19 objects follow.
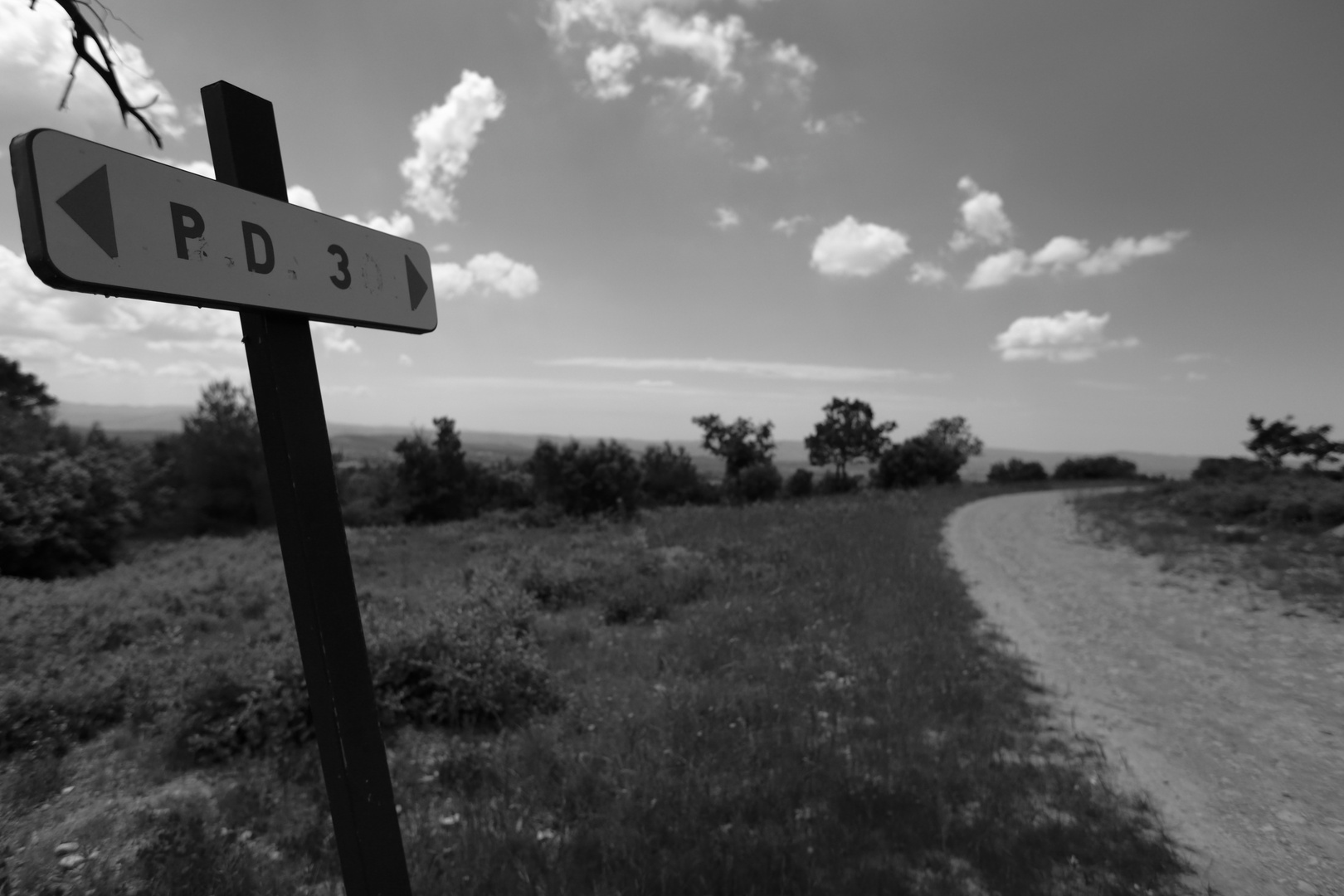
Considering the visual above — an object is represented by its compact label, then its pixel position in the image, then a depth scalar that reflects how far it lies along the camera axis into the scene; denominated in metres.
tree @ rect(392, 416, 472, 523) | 32.38
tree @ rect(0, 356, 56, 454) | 18.76
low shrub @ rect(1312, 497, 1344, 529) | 14.00
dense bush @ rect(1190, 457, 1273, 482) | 25.17
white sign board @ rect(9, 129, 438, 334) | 1.43
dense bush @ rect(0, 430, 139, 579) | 14.77
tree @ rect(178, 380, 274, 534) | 29.97
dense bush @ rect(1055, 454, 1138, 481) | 52.06
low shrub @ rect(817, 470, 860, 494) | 48.22
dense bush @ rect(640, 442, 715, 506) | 39.47
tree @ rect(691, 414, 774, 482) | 51.53
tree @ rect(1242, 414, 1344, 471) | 25.22
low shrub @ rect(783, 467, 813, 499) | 47.25
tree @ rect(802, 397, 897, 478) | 56.16
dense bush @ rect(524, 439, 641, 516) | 28.19
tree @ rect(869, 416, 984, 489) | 49.78
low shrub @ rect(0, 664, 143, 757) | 4.94
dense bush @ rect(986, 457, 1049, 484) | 52.47
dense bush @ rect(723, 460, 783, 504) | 44.62
